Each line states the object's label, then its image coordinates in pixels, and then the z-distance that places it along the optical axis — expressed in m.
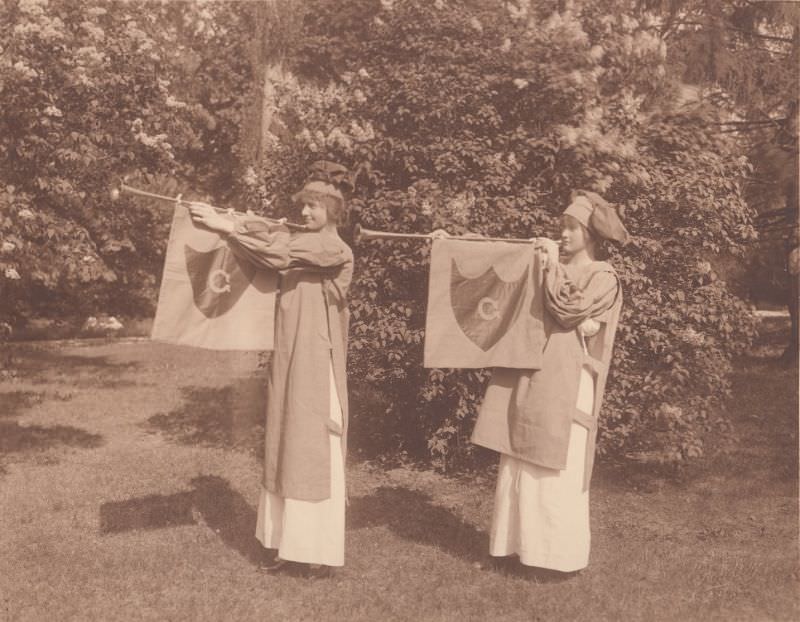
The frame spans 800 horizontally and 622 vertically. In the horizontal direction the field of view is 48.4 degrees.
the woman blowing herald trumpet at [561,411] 4.84
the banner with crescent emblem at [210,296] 4.98
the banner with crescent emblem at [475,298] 5.08
